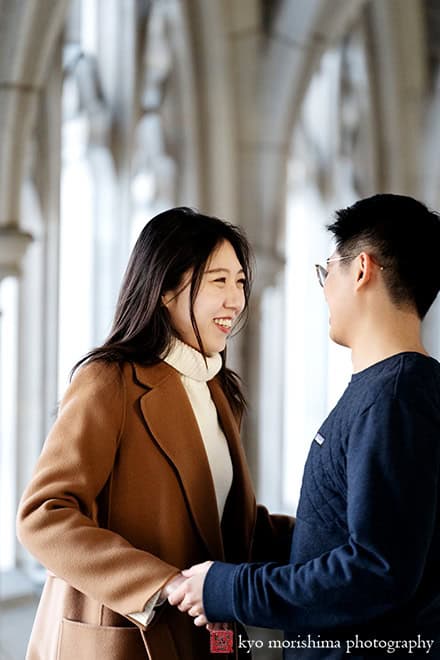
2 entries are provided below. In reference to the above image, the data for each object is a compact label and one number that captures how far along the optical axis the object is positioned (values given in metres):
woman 3.31
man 3.07
